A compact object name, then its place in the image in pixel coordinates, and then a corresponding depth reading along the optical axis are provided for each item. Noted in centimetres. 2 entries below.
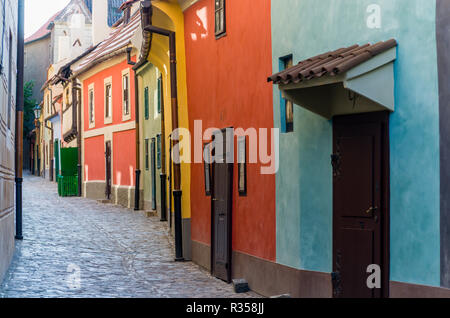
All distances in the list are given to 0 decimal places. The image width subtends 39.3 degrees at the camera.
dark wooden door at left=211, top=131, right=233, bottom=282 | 1129
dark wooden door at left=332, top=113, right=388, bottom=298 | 738
